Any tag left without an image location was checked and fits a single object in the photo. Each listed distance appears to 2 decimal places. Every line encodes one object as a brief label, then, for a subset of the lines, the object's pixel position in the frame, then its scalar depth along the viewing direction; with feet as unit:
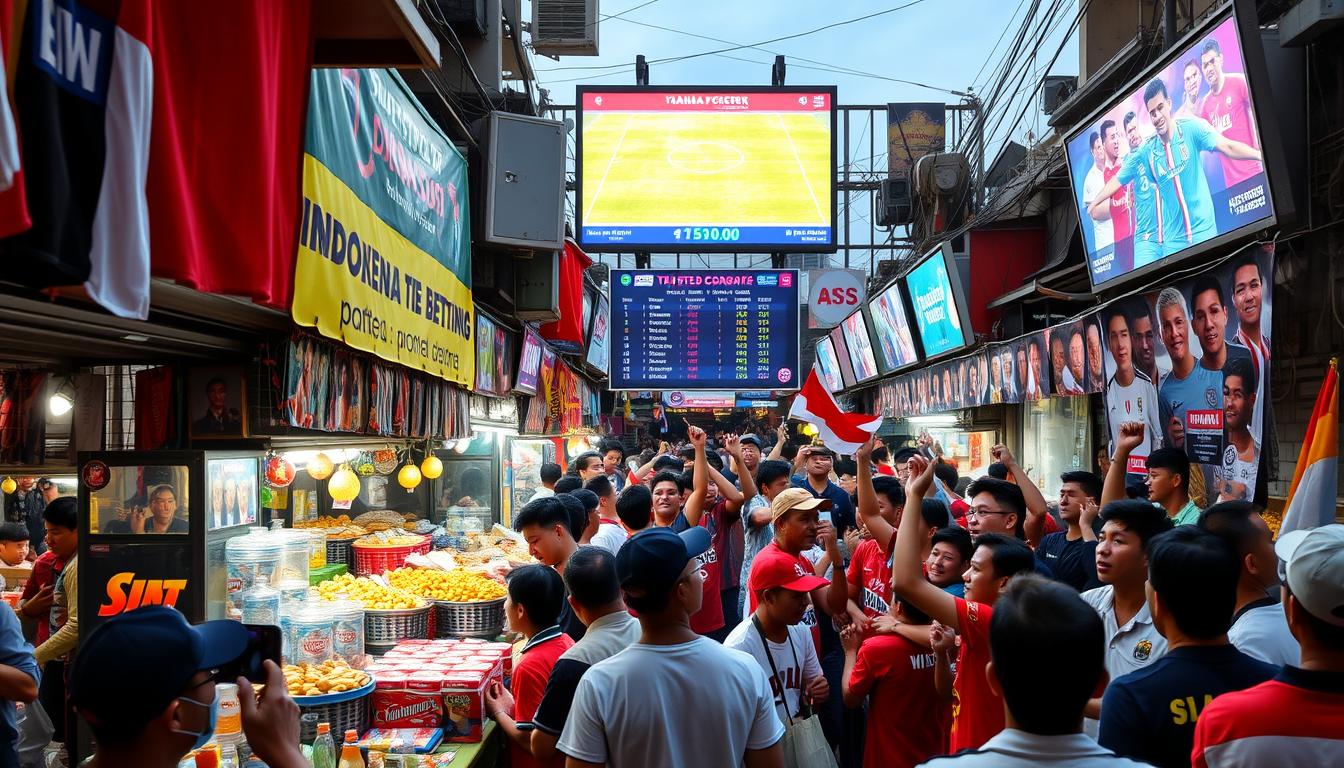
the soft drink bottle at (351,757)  14.65
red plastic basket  26.61
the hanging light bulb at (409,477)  32.24
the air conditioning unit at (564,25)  52.16
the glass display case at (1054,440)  39.78
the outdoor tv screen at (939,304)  40.81
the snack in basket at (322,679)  16.02
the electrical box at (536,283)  30.83
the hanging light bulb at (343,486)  27.45
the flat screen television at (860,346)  61.52
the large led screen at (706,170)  46.80
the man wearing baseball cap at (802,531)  15.94
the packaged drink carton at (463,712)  16.51
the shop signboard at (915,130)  72.54
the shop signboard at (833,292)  65.92
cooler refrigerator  15.79
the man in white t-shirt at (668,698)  9.42
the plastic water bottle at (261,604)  17.52
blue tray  15.64
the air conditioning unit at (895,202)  62.80
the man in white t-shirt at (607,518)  21.48
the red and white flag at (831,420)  19.35
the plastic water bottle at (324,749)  14.57
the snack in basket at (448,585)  22.79
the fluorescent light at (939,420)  59.83
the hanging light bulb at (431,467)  33.94
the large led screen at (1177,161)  18.81
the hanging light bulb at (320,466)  25.64
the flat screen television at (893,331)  49.85
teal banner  15.51
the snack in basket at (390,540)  27.27
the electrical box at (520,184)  27.35
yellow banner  14.52
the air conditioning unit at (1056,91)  50.26
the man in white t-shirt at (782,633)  13.00
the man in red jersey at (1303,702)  7.78
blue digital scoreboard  49.03
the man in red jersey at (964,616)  11.48
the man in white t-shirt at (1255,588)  10.89
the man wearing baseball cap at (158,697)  6.58
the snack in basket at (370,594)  21.61
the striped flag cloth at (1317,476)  14.39
